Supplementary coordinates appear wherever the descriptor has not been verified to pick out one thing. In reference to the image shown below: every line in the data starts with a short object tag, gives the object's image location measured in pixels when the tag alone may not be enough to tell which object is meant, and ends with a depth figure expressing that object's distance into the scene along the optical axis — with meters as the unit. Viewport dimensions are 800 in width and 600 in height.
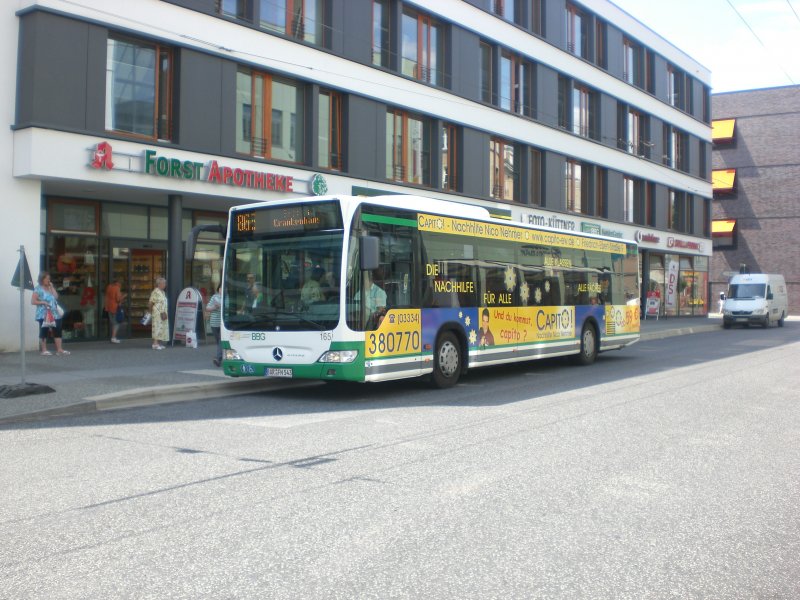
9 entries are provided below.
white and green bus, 11.40
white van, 36.66
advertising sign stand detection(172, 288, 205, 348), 18.66
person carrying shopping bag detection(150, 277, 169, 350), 18.00
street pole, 10.68
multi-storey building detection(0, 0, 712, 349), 16.83
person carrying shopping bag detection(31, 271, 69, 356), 15.86
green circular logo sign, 21.86
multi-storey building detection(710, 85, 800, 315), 57.59
